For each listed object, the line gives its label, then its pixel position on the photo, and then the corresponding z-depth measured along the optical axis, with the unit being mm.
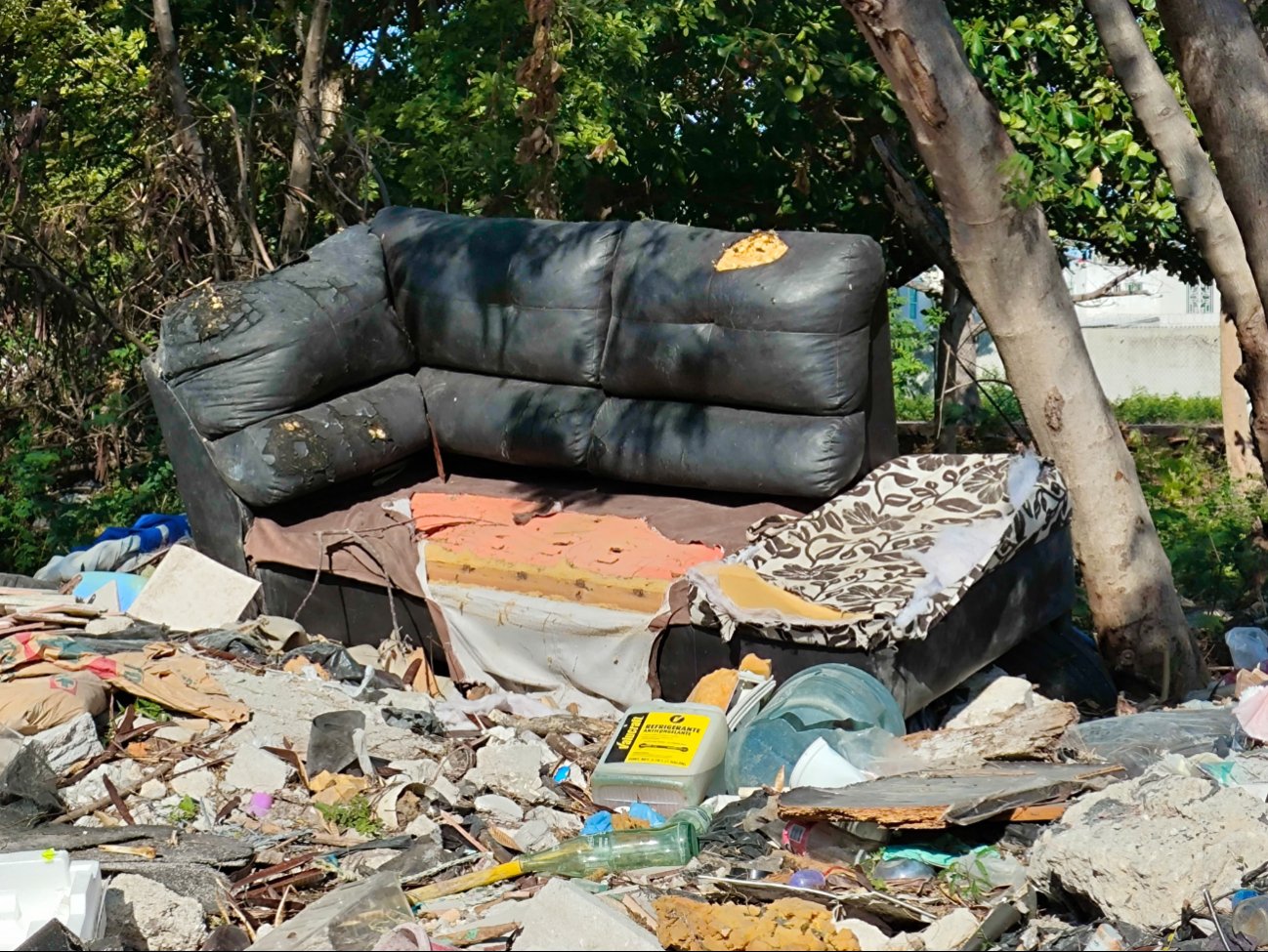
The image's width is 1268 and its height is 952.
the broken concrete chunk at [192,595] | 6188
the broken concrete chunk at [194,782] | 4637
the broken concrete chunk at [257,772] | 4672
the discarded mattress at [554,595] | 5484
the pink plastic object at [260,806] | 4543
